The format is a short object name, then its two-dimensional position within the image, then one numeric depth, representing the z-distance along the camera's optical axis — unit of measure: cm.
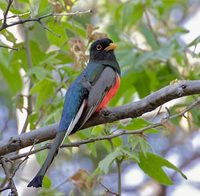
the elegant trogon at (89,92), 709
